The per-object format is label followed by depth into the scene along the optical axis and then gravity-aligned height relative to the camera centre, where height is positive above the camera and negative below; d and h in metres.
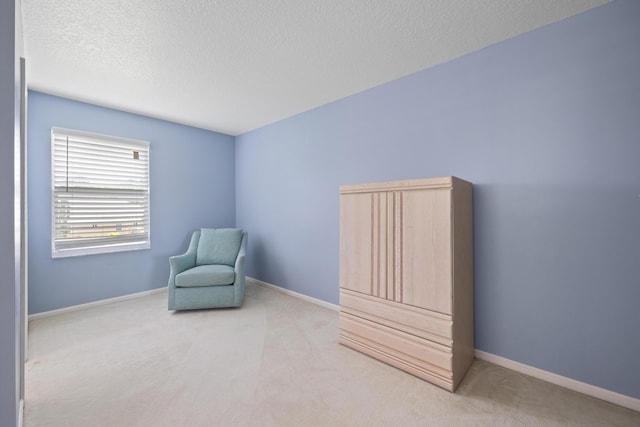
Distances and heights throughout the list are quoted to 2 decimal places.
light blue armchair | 3.09 -0.83
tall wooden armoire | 1.82 -0.48
